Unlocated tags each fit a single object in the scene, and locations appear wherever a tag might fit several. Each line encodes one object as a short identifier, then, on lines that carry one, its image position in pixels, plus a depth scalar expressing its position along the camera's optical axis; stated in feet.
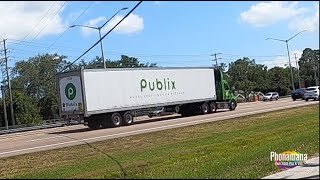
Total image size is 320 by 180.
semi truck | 104.22
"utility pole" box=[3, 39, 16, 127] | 206.29
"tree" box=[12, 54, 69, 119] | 264.52
